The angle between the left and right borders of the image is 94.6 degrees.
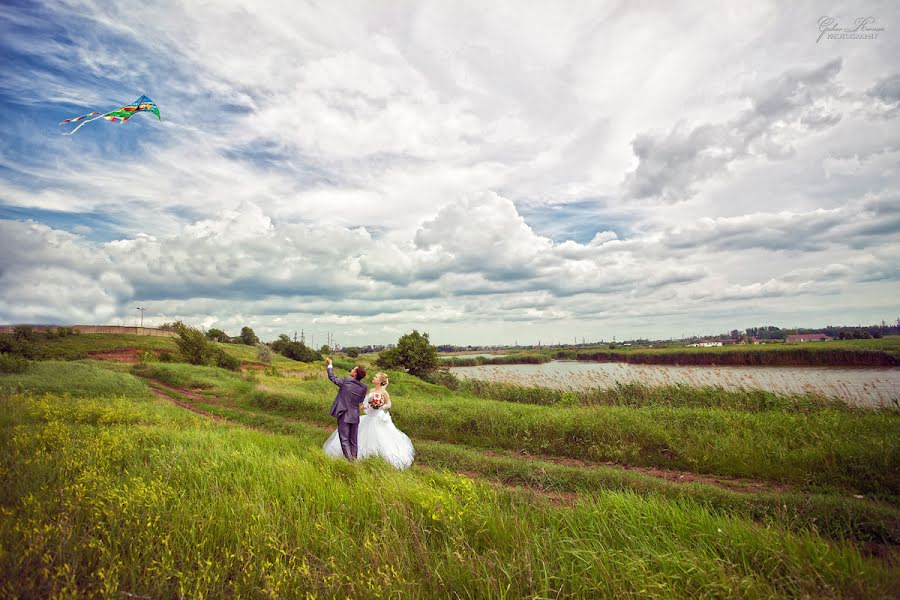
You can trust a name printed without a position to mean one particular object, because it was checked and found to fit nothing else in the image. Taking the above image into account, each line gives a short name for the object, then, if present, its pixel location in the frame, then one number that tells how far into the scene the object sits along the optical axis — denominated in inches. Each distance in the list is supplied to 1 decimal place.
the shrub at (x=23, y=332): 1575.5
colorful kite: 387.2
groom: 367.9
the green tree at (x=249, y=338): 3553.2
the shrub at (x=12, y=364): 823.7
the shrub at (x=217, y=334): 3100.9
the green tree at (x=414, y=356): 1368.1
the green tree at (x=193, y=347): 1643.7
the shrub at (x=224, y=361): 1670.6
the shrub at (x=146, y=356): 1681.8
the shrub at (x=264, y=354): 2273.3
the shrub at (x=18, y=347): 1363.2
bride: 362.6
